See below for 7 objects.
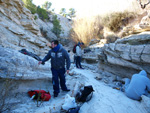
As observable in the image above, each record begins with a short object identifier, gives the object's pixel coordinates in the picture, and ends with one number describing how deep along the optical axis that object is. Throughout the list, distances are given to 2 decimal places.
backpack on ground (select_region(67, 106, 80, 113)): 2.11
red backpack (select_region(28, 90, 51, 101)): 2.61
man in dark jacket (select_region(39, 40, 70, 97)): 2.92
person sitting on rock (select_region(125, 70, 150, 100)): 2.69
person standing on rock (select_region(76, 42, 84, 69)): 6.81
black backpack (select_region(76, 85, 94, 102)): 2.69
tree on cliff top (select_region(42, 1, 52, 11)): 30.79
